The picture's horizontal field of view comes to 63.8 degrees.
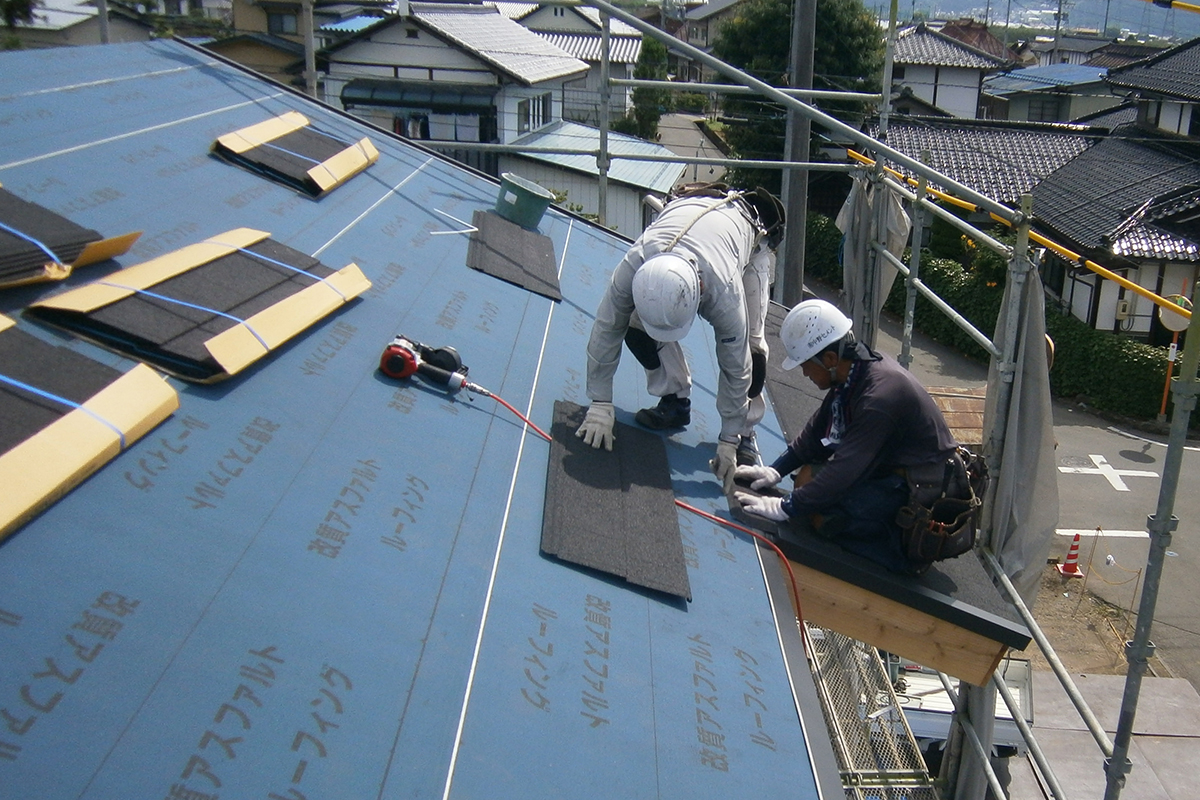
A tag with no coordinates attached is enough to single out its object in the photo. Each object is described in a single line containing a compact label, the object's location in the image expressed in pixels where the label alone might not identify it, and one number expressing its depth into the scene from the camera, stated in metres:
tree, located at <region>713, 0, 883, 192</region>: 24.53
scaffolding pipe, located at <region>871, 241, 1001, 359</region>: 5.05
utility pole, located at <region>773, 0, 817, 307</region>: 10.44
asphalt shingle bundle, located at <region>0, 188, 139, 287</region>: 3.65
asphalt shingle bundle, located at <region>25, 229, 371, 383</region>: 3.58
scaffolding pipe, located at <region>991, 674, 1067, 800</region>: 4.57
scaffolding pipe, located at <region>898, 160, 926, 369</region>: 6.08
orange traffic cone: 12.23
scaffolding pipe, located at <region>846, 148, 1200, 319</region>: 4.88
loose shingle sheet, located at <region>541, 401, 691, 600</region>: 3.68
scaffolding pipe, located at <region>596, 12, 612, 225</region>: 8.01
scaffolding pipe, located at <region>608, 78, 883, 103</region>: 8.08
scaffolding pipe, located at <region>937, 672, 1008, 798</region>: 4.96
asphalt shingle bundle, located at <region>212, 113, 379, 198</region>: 6.08
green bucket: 7.39
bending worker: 4.15
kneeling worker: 3.88
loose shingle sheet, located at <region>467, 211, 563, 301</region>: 6.30
